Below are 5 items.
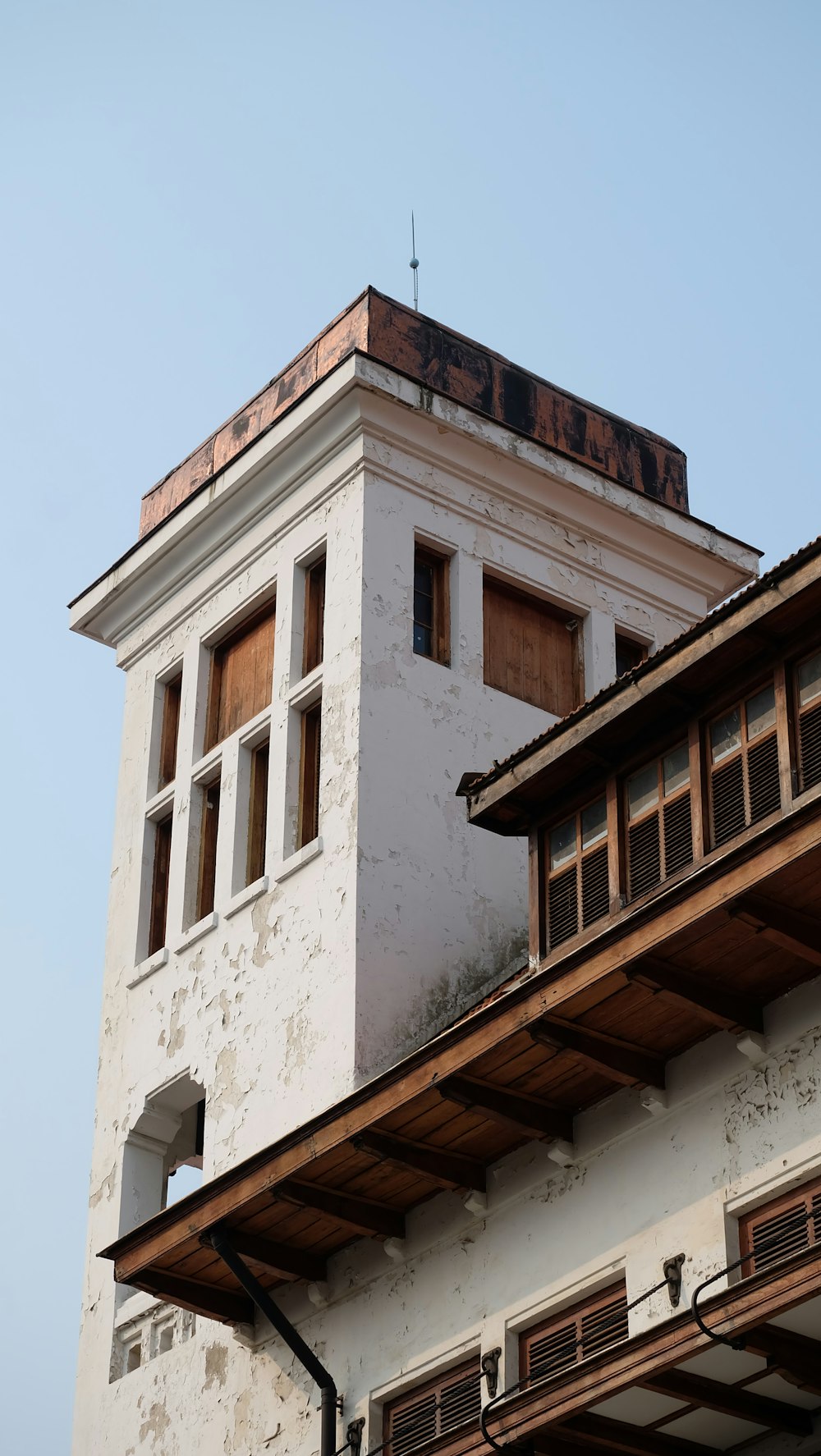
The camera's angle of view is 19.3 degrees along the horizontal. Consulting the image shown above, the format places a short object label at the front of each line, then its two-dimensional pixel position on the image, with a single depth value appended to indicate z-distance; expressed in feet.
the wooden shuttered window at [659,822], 59.00
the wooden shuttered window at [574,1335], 57.67
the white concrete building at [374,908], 59.52
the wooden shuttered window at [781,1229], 52.85
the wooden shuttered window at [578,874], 61.41
